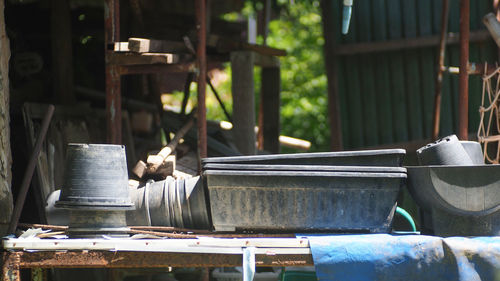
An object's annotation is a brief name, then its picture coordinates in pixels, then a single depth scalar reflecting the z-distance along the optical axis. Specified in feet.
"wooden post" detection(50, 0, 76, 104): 48.41
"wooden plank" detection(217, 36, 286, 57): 43.36
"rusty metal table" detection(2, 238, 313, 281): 27.40
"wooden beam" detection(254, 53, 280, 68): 46.35
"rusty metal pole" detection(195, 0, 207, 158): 36.39
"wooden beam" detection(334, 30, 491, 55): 50.14
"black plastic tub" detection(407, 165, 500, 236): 28.30
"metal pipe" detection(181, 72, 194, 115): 45.72
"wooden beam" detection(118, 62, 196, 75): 37.21
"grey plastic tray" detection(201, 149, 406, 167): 29.61
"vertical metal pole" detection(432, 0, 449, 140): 45.28
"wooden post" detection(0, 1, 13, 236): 31.29
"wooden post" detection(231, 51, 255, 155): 44.68
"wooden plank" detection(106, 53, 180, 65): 35.90
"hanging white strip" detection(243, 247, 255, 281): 26.70
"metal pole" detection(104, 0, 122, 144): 37.48
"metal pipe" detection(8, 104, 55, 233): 29.61
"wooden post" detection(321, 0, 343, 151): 52.18
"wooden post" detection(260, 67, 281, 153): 50.67
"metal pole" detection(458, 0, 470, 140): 36.87
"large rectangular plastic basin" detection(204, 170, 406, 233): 28.78
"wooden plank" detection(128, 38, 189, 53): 35.49
